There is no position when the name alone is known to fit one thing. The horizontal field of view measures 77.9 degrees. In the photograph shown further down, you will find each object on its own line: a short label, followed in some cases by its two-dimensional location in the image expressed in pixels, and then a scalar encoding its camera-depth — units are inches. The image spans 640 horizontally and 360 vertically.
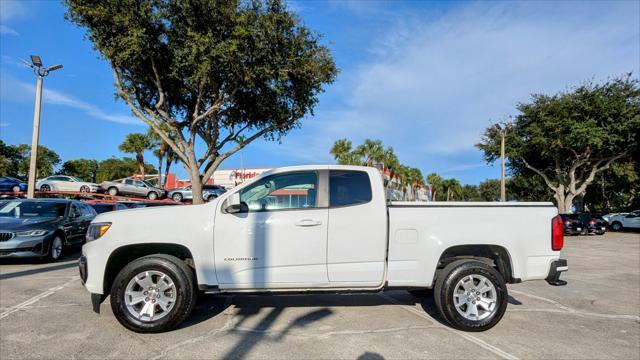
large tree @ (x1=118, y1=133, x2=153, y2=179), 1841.3
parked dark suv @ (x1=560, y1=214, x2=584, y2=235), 1024.2
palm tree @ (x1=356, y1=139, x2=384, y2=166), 2085.4
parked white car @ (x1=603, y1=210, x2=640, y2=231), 1226.0
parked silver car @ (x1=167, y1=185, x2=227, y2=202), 1157.1
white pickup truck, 177.2
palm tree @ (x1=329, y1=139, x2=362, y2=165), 2030.0
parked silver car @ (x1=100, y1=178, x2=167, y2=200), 1095.0
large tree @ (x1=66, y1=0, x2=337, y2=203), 662.5
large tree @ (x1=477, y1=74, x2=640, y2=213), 1128.2
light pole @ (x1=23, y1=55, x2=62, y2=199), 703.1
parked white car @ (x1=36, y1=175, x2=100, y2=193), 1056.8
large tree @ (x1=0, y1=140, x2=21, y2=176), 2081.7
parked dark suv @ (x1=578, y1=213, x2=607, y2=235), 1053.8
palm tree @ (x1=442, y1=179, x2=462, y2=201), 4035.4
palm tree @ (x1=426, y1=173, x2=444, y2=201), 3880.4
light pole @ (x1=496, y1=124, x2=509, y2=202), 1071.4
